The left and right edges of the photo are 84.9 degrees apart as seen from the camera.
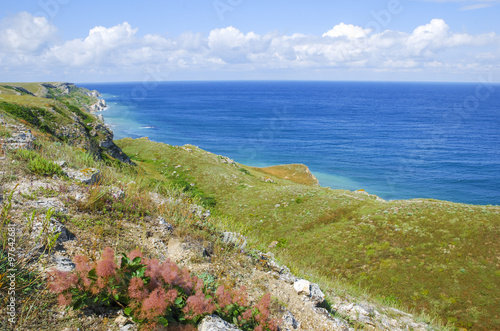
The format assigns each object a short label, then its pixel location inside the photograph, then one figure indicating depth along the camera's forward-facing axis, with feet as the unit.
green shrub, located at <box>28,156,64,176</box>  31.65
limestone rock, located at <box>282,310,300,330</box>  21.71
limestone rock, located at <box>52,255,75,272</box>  18.94
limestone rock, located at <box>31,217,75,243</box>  21.33
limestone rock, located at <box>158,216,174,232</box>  29.71
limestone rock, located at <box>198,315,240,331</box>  17.07
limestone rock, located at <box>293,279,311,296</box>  26.80
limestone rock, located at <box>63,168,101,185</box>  33.27
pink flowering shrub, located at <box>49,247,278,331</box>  16.15
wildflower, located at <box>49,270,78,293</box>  16.03
